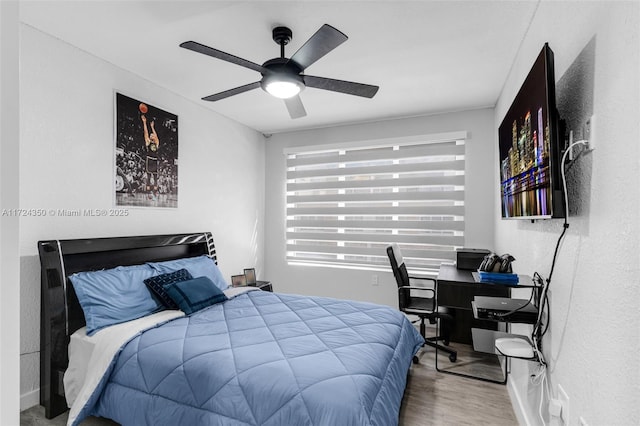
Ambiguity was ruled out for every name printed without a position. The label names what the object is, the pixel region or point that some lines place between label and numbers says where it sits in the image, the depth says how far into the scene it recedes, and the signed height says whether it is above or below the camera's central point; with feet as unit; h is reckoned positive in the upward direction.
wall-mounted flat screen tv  4.28 +1.01
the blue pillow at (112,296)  7.39 -1.86
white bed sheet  6.41 -2.82
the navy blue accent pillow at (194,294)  8.30 -2.01
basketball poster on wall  9.48 +1.86
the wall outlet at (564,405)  4.49 -2.62
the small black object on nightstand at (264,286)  12.64 -2.67
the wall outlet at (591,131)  3.86 +0.98
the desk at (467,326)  8.28 -3.68
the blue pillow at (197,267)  9.45 -1.51
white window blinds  13.08 +0.47
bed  5.14 -2.57
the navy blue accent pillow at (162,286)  8.46 -1.78
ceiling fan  5.86 +2.95
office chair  9.93 -2.86
